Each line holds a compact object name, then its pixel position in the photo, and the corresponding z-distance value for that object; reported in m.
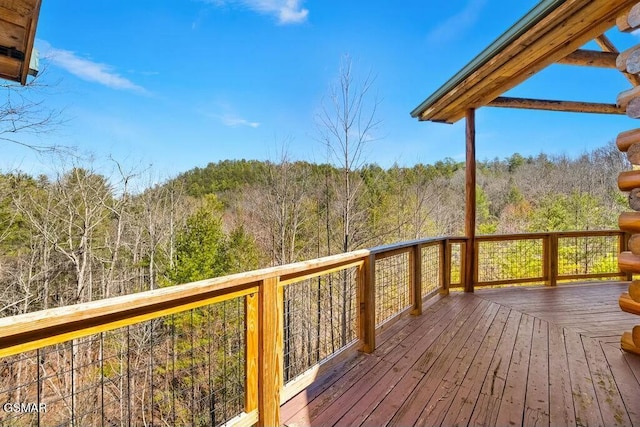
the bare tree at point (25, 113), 6.40
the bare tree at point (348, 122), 8.40
